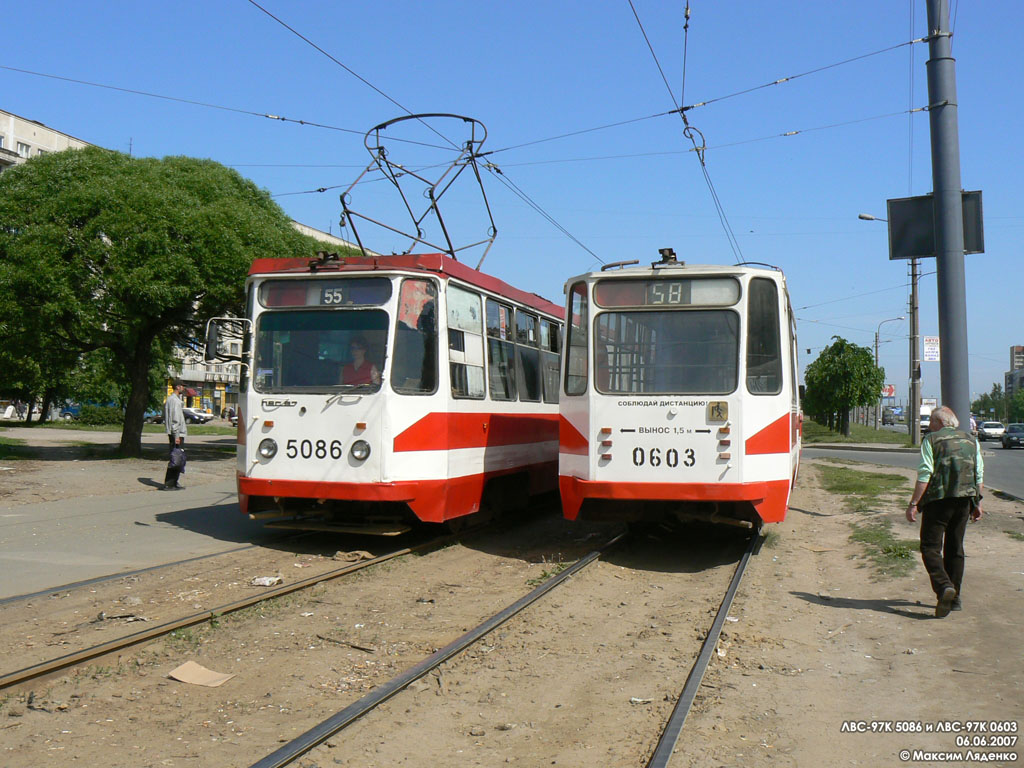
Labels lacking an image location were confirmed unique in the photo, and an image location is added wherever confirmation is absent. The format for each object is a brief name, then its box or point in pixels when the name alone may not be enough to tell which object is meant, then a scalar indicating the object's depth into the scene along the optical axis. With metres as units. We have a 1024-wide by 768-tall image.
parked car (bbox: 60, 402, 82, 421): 60.32
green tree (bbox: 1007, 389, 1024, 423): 117.96
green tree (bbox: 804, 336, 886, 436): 48.62
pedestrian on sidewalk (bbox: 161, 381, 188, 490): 15.37
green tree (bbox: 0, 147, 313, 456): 18.78
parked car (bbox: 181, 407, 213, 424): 60.42
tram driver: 9.57
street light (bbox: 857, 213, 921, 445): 34.44
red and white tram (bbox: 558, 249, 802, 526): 9.20
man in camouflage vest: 7.11
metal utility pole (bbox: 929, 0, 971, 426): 10.51
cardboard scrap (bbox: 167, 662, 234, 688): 5.41
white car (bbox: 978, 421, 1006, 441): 65.50
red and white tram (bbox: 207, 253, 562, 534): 9.55
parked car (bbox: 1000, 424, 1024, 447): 51.38
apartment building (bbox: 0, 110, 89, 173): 60.72
